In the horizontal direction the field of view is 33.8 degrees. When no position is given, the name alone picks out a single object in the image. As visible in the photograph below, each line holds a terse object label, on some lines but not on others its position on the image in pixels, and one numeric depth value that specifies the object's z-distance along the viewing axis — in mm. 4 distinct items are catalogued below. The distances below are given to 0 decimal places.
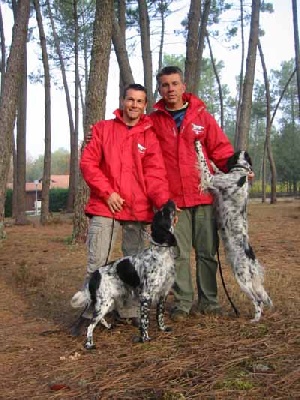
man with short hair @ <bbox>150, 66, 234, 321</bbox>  4824
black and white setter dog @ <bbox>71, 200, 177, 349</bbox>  4312
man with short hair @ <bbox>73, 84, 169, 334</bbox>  4613
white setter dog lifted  4711
